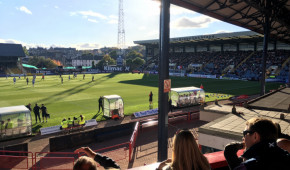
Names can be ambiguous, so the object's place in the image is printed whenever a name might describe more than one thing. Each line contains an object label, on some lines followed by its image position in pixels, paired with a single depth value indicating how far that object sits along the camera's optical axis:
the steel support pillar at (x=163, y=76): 7.45
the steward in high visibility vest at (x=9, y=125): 13.98
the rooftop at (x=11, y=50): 80.81
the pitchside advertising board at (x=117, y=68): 86.42
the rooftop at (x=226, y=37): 50.14
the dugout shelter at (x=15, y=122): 13.89
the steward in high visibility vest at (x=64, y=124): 14.74
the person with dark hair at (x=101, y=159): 3.08
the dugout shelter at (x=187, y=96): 22.77
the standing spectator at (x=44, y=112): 16.86
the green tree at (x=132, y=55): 152.12
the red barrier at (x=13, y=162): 10.34
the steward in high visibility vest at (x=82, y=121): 15.40
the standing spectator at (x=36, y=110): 16.73
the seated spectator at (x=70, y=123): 14.84
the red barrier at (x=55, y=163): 10.26
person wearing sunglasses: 2.16
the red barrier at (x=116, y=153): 11.17
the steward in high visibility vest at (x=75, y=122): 15.58
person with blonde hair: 2.45
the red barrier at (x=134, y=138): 12.19
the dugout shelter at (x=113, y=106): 18.41
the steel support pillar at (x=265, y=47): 18.92
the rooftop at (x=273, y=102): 13.66
